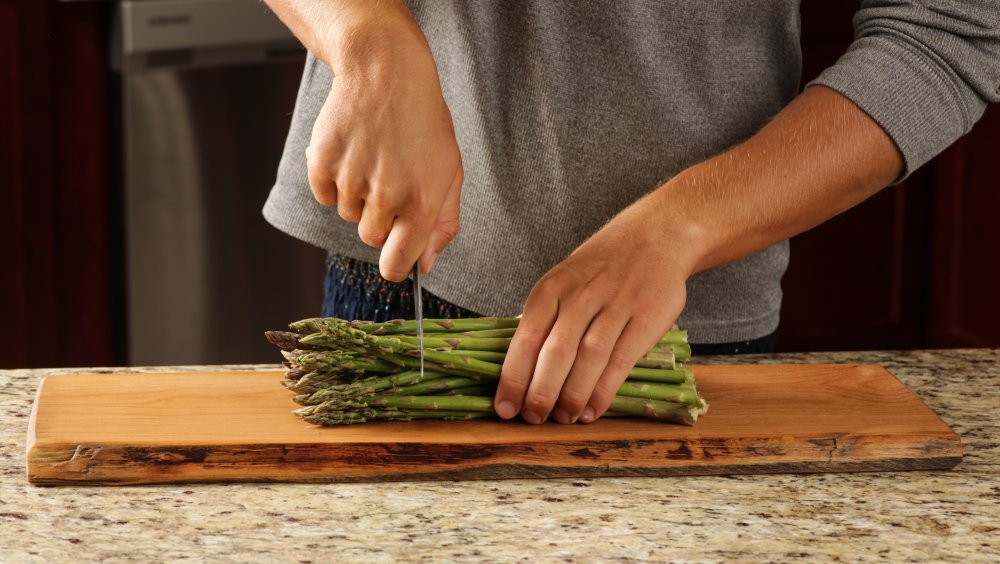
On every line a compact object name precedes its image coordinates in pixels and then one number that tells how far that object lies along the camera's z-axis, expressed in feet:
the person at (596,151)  3.77
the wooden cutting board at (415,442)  3.61
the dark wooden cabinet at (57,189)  8.93
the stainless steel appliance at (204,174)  9.21
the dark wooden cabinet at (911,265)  11.28
